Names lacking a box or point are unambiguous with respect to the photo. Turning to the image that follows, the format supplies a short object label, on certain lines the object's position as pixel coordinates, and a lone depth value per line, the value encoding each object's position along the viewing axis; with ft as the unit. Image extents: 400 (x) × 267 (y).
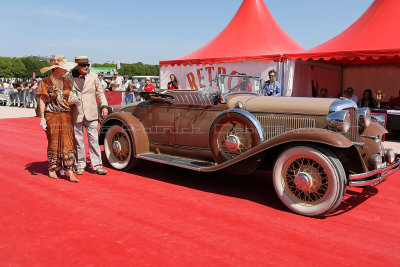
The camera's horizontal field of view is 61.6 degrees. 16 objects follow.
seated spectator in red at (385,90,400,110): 30.97
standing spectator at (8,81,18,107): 62.18
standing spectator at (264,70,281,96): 22.03
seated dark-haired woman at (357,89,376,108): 32.20
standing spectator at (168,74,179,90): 30.99
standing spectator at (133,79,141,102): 37.93
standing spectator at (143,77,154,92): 34.03
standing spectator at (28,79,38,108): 55.88
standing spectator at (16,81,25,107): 60.49
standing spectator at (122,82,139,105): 36.61
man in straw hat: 15.03
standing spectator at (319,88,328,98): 35.09
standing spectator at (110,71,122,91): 44.39
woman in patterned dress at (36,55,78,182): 14.42
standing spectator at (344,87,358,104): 31.89
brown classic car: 10.84
